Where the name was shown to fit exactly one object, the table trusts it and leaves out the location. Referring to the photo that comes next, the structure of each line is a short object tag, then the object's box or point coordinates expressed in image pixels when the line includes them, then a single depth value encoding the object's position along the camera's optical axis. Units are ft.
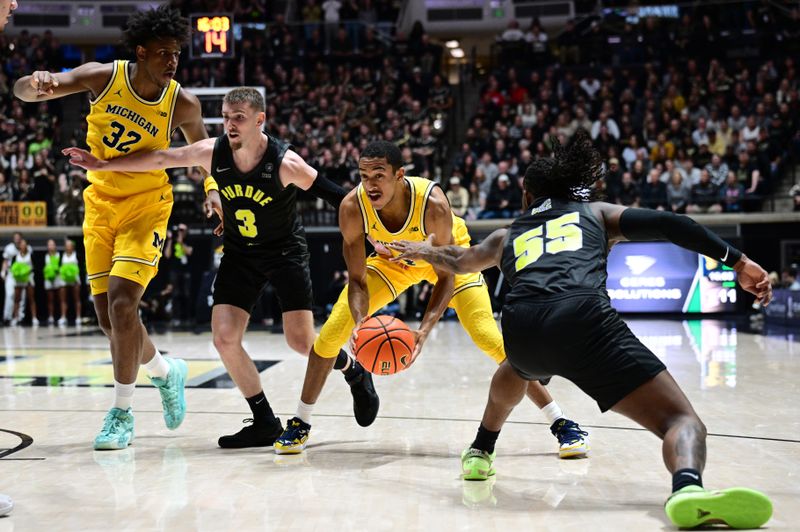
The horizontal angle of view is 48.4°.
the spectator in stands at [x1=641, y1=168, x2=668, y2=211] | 51.21
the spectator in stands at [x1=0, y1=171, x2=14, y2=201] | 58.29
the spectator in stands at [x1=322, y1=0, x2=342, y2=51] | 76.38
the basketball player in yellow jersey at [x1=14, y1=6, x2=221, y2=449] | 16.49
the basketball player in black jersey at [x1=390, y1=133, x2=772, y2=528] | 10.53
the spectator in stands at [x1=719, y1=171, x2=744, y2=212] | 51.49
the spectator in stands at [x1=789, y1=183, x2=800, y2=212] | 50.44
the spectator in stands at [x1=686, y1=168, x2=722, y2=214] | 51.31
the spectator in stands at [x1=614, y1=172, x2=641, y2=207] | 51.03
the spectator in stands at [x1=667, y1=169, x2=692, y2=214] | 51.57
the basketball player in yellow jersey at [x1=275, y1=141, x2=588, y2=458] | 15.39
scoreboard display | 48.42
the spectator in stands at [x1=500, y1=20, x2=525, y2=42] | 69.15
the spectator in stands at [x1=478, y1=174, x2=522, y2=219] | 53.16
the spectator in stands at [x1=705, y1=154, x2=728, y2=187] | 52.06
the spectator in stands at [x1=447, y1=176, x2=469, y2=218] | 53.06
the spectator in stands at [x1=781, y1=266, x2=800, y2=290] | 45.97
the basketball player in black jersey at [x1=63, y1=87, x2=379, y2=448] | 16.60
